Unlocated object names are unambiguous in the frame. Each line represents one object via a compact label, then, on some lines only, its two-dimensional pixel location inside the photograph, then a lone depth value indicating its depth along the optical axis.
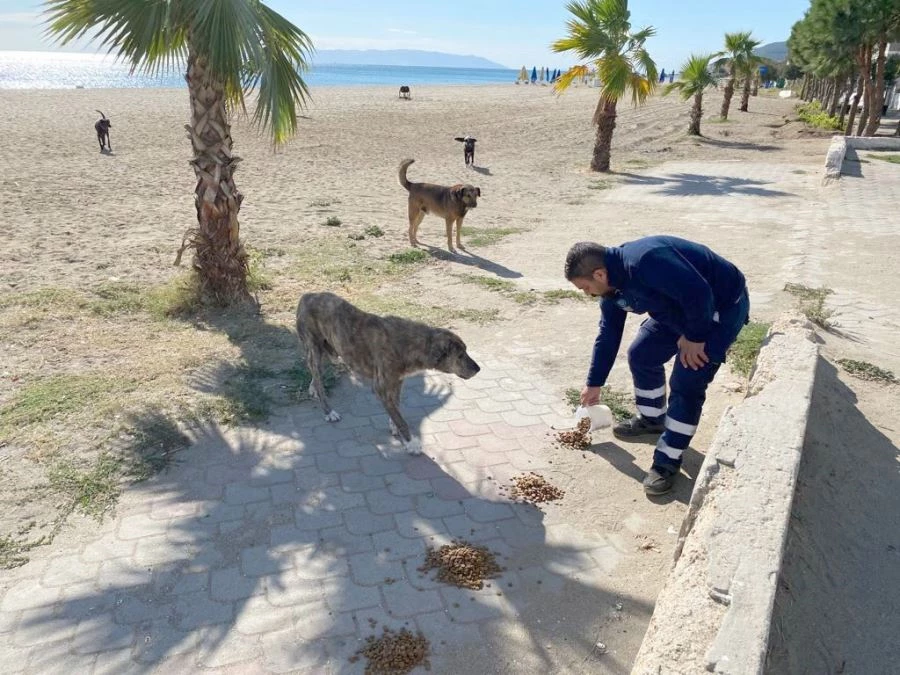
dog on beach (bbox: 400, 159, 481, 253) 11.43
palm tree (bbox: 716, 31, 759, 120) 34.75
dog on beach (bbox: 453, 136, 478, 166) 20.89
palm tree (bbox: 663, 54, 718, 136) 30.94
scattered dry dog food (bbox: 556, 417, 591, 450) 5.51
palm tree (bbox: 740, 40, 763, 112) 35.09
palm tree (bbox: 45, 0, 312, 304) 6.35
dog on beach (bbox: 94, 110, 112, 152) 20.32
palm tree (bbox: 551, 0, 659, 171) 18.59
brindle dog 5.13
